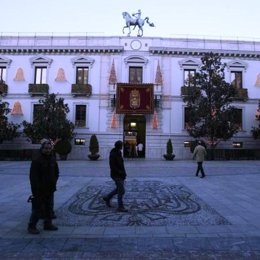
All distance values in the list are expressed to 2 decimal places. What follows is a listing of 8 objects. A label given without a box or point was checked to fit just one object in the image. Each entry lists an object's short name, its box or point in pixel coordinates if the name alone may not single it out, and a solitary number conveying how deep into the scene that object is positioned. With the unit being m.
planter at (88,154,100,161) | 31.96
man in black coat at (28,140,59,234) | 7.04
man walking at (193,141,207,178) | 17.56
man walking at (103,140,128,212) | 9.33
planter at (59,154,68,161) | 32.38
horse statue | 36.50
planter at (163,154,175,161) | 32.18
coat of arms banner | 33.78
